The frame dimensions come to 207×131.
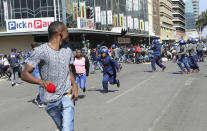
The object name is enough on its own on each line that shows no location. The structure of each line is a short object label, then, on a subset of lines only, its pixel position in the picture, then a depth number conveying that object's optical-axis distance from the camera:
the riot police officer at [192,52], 16.69
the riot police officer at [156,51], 18.22
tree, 128.88
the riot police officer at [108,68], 10.91
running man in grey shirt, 3.78
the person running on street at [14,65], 16.30
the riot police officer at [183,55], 16.45
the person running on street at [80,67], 10.12
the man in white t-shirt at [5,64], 20.31
